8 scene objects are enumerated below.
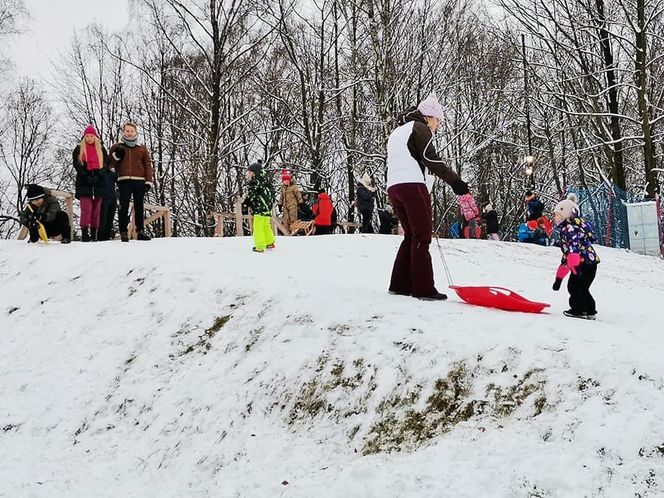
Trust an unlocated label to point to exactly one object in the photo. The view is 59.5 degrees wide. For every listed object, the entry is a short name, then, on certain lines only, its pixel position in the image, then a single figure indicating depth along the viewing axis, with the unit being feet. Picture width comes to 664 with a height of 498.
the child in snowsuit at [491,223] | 57.62
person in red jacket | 44.98
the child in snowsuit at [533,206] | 51.67
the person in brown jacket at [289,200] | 47.62
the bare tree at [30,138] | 101.24
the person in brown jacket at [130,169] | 32.37
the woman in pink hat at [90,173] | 33.60
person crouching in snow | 33.42
